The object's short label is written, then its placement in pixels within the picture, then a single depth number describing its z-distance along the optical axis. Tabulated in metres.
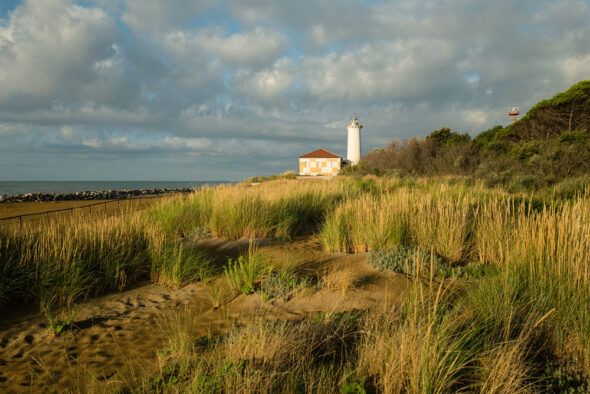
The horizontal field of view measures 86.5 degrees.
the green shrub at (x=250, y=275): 4.45
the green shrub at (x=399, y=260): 4.54
